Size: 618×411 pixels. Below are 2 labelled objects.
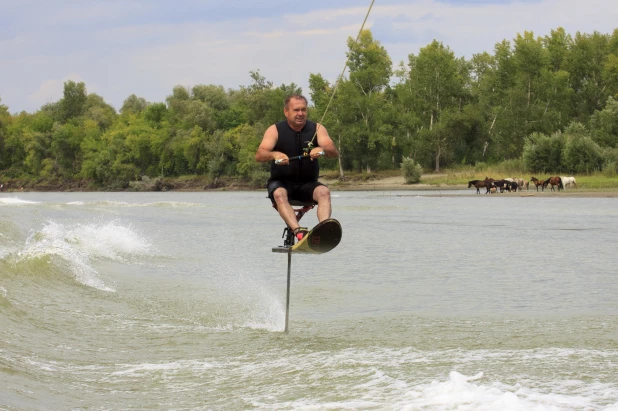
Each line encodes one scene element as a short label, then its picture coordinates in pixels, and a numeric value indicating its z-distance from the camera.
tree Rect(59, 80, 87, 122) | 167.25
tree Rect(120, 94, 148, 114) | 181.39
